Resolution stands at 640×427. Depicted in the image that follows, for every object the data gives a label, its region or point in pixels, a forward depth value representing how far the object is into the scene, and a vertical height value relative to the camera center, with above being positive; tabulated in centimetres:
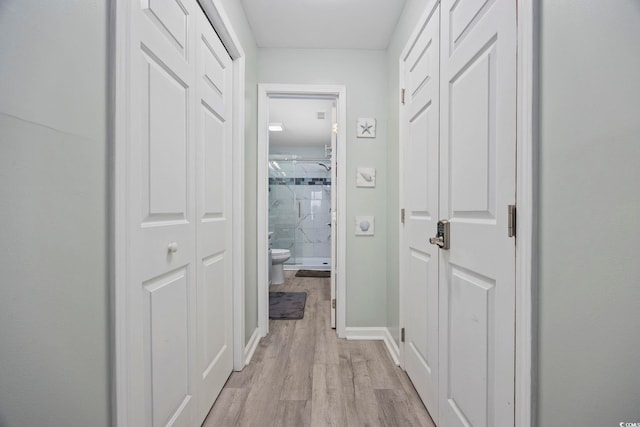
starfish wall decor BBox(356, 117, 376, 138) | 238 +70
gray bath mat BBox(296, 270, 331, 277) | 466 -105
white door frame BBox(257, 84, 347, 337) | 231 +20
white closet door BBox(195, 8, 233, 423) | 134 -2
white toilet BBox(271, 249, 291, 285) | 401 -82
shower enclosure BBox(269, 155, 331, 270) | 538 +3
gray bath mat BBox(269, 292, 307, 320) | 282 -105
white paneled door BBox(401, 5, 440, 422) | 140 +0
